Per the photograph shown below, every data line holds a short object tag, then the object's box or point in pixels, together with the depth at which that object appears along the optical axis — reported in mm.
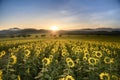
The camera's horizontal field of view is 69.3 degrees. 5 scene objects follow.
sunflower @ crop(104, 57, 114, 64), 1280
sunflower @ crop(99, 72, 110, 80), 907
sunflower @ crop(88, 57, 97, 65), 1260
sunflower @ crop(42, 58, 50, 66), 1247
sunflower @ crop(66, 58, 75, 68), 1246
